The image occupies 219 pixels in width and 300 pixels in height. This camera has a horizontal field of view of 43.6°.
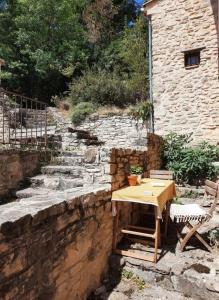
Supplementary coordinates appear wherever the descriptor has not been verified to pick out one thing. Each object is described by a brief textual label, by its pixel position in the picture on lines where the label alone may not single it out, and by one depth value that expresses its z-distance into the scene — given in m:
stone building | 8.55
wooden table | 3.49
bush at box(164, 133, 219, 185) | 7.03
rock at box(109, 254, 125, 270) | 3.70
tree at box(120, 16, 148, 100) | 11.34
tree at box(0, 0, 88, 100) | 13.82
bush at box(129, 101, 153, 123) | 9.35
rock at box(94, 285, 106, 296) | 3.30
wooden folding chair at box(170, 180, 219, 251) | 3.82
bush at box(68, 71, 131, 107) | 11.13
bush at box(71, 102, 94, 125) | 10.20
